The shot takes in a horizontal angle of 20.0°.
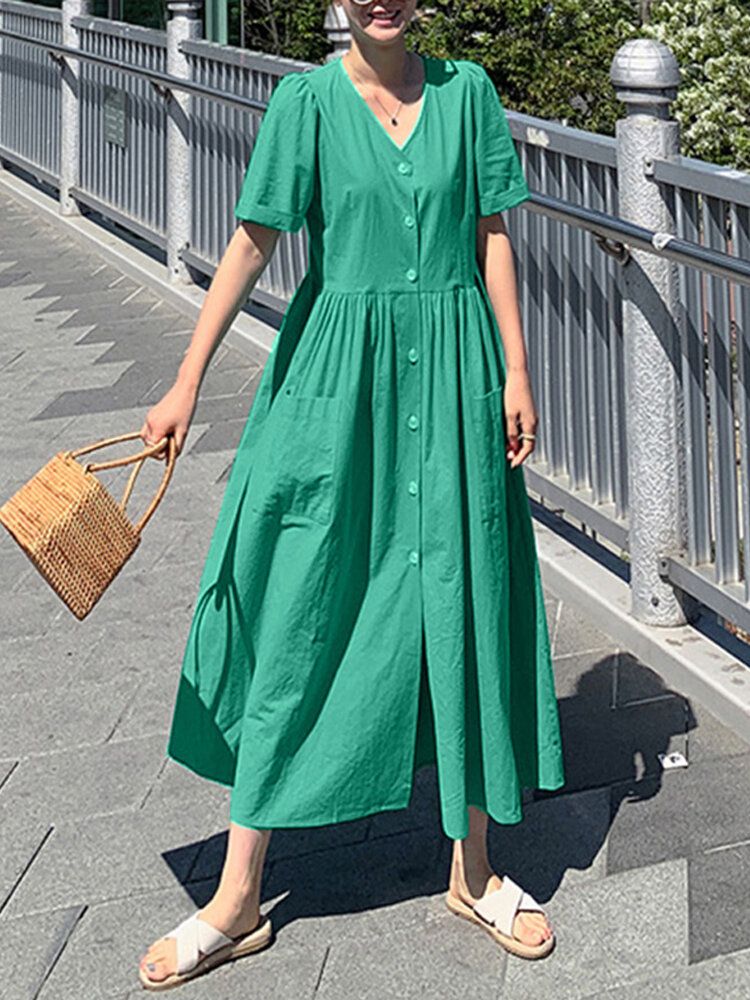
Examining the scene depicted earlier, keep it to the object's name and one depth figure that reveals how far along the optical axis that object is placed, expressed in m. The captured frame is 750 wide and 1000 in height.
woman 3.65
